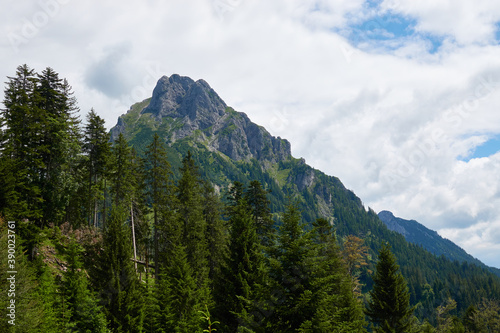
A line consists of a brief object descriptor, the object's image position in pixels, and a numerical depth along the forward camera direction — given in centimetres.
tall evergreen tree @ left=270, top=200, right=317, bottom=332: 1484
